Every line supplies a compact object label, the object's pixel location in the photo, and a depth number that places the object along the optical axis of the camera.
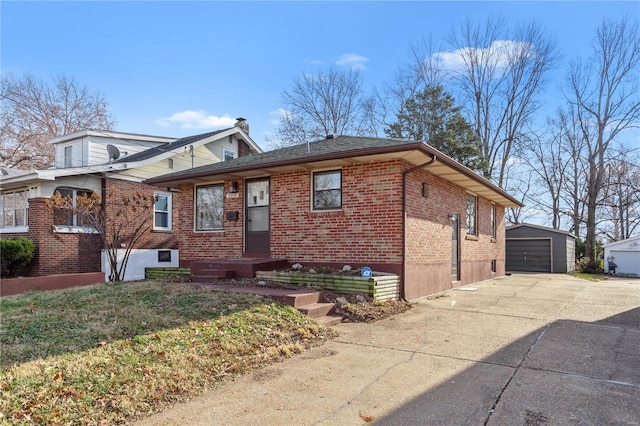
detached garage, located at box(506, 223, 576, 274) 20.42
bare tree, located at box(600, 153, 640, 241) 27.92
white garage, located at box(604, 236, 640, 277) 20.02
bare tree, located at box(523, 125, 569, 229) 29.00
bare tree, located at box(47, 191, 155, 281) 12.30
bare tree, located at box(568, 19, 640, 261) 24.36
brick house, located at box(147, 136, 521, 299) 8.93
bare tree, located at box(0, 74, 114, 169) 25.52
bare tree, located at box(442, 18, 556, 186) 27.09
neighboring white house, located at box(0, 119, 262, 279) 13.31
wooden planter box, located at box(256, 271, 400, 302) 8.04
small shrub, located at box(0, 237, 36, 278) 12.23
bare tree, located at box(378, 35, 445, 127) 28.03
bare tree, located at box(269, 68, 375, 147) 28.20
